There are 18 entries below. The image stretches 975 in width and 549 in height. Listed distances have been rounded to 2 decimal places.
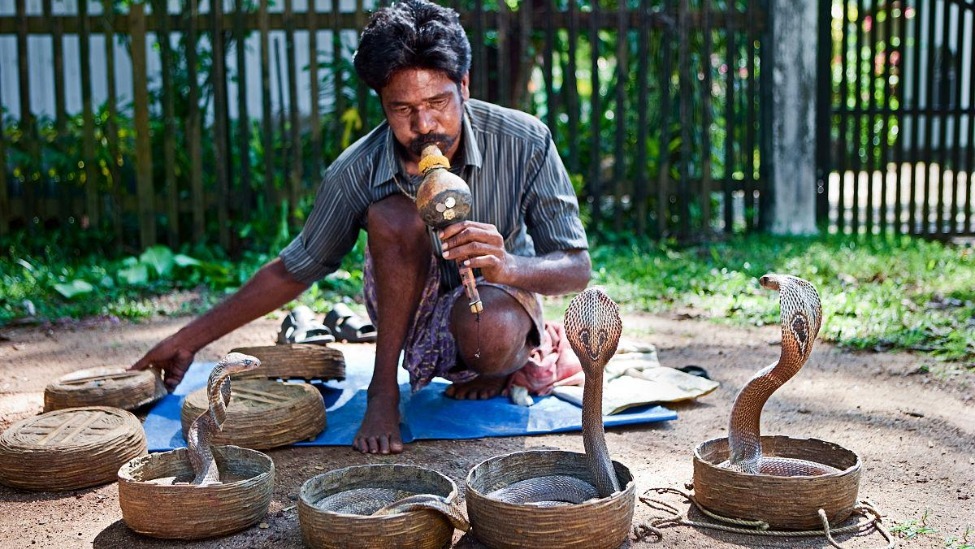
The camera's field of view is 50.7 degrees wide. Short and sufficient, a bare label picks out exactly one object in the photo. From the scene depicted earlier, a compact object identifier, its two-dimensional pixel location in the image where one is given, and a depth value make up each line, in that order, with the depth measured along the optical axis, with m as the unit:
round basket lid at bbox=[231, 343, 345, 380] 3.94
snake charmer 3.38
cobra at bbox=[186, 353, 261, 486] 2.72
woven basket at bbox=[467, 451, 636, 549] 2.42
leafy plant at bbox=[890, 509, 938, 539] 2.62
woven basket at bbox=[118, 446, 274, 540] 2.61
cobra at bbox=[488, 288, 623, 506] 2.59
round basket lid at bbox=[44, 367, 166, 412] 3.64
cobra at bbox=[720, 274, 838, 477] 2.63
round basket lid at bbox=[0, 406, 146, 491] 3.02
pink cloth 3.93
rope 2.58
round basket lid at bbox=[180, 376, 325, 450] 3.31
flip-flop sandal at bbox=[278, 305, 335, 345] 4.47
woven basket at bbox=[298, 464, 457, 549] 2.42
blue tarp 3.54
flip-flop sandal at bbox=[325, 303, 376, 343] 4.81
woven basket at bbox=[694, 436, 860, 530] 2.59
